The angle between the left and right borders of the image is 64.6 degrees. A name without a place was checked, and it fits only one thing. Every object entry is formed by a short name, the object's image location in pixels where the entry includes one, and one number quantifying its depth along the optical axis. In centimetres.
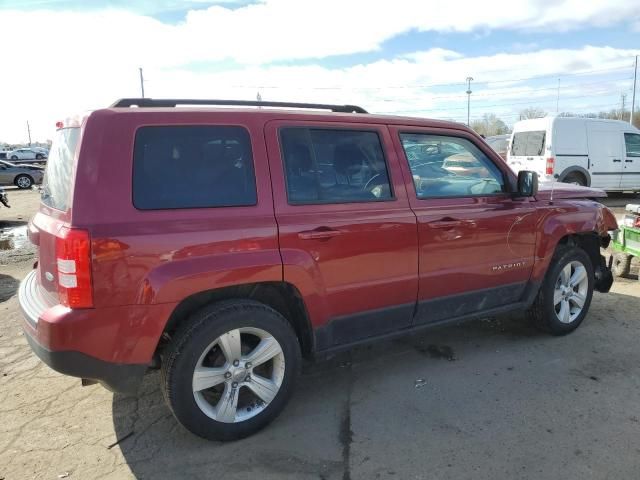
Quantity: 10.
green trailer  600
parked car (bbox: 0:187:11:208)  1261
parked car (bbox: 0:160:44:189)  2150
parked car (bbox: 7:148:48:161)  3509
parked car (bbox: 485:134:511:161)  2744
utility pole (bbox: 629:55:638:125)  5164
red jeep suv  252
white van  1241
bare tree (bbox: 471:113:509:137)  6394
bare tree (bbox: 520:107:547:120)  5712
